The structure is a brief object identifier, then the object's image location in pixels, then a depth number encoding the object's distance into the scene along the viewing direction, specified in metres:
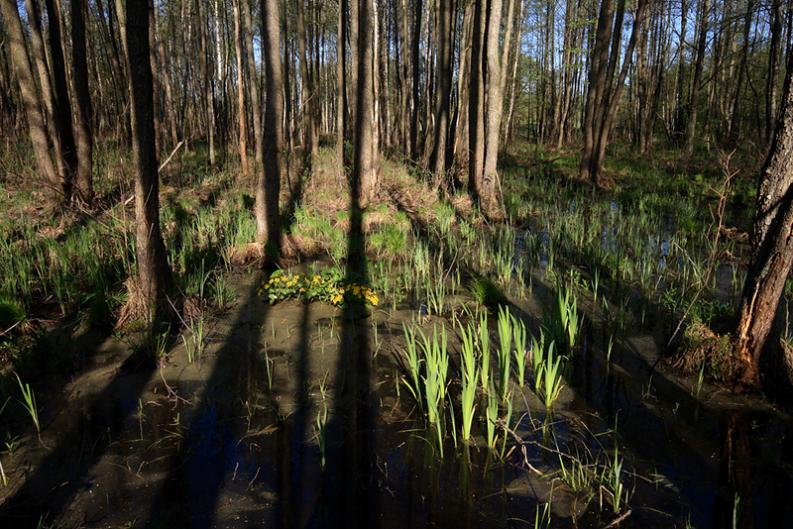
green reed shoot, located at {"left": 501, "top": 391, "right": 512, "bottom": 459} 2.77
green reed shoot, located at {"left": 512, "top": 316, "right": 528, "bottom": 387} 3.33
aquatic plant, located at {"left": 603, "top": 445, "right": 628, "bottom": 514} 2.34
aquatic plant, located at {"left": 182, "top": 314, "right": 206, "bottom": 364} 4.01
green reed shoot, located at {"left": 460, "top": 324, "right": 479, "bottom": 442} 2.83
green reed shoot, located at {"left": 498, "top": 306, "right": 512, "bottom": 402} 3.25
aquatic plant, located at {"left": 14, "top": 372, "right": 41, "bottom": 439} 2.92
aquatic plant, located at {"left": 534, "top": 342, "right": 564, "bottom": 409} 3.16
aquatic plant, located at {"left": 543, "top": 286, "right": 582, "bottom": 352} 3.88
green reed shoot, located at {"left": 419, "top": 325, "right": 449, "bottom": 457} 2.93
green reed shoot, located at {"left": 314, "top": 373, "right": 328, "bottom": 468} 2.67
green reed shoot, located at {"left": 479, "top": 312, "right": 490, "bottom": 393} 3.17
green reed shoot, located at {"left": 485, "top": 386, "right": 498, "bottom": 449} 2.78
